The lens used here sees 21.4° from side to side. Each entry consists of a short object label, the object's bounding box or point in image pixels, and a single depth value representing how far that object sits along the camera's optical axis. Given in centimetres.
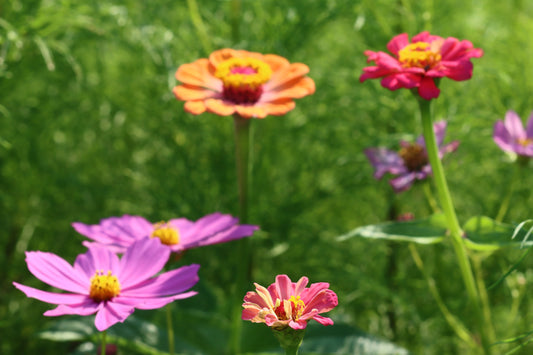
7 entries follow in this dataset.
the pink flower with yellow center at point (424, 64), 69
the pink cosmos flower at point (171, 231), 71
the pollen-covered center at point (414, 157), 79
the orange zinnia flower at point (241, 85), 72
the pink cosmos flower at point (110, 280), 65
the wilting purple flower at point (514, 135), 78
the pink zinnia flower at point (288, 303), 61
